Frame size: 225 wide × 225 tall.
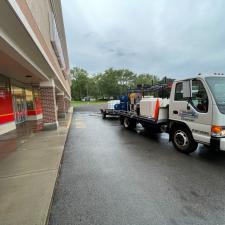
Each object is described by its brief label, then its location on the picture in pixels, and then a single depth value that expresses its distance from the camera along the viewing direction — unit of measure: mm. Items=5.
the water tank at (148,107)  6539
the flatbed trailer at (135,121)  6430
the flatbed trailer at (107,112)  14675
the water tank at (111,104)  14347
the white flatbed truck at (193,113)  4074
